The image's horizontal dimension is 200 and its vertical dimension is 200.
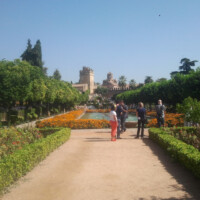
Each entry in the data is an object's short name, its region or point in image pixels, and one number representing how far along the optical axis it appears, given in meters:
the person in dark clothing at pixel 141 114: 11.34
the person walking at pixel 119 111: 12.24
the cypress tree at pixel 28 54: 61.50
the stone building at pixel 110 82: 158.00
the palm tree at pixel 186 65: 60.53
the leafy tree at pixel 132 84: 118.62
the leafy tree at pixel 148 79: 103.62
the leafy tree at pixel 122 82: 127.69
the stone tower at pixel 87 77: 156.12
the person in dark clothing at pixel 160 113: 12.30
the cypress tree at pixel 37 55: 61.56
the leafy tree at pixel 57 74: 99.00
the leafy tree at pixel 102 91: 130.66
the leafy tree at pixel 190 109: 11.57
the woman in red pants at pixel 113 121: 10.65
